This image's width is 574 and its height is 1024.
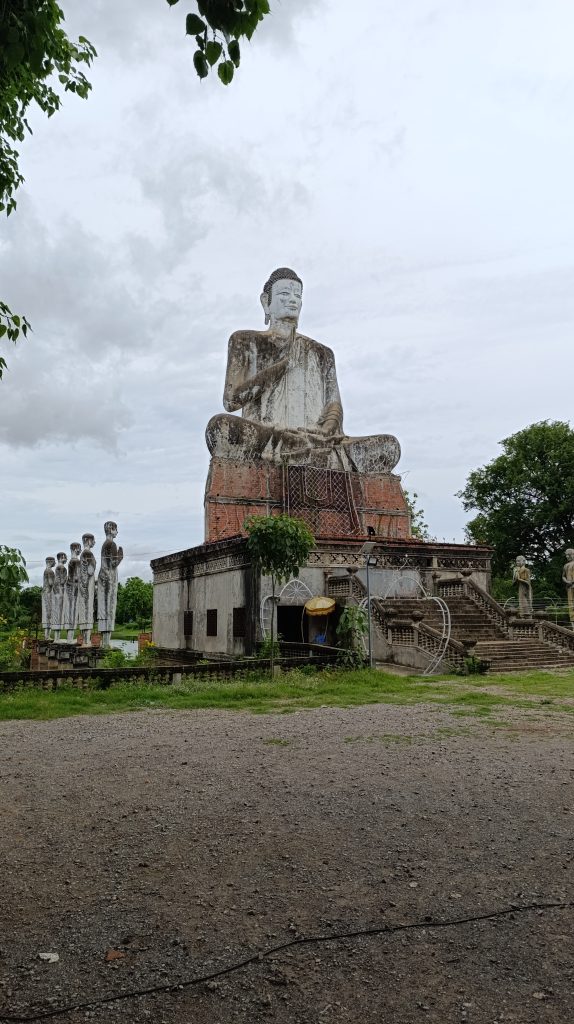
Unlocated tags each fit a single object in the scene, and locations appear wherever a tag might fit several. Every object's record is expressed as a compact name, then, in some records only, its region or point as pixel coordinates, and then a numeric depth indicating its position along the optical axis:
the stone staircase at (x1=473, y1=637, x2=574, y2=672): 15.34
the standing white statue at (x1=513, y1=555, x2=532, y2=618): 20.70
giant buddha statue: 22.64
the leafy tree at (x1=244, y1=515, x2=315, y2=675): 14.09
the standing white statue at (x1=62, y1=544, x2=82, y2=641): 19.84
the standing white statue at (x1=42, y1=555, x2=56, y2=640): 23.67
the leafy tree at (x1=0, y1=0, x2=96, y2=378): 2.87
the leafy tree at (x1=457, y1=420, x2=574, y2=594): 34.41
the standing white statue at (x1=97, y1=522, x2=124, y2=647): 17.19
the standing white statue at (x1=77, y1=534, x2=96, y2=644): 18.47
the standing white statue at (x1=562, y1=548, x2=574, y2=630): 21.16
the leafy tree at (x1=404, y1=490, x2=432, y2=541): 34.59
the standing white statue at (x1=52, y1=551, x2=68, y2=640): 22.14
